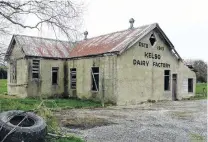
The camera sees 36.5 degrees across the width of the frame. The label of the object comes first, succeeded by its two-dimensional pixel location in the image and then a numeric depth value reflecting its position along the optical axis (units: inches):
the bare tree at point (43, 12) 616.1
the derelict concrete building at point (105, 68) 867.4
